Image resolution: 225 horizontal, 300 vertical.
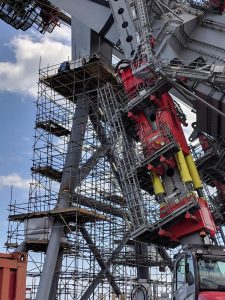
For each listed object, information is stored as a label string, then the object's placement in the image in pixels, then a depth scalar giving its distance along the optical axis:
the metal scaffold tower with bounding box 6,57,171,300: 26.72
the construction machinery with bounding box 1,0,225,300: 20.62
